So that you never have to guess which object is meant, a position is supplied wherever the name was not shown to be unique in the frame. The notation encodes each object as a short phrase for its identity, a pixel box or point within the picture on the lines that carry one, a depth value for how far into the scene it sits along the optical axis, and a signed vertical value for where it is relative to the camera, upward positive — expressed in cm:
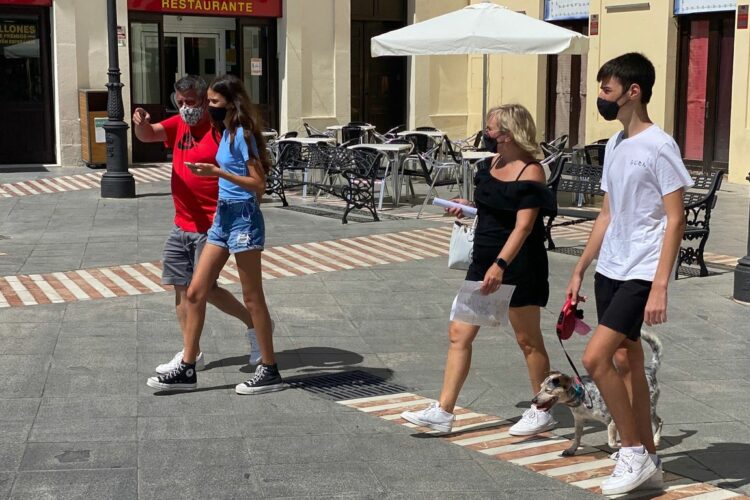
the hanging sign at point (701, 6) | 1845 +132
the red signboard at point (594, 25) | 2053 +111
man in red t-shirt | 660 -55
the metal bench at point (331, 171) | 1384 -107
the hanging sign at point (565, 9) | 2130 +145
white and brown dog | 523 -141
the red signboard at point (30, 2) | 1892 +137
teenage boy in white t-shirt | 462 -65
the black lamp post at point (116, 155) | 1566 -92
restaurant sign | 2039 +143
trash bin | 1886 -61
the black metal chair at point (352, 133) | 1954 -80
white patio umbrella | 1401 +62
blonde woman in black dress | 555 -78
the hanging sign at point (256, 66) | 2169 +38
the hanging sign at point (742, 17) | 1761 +108
